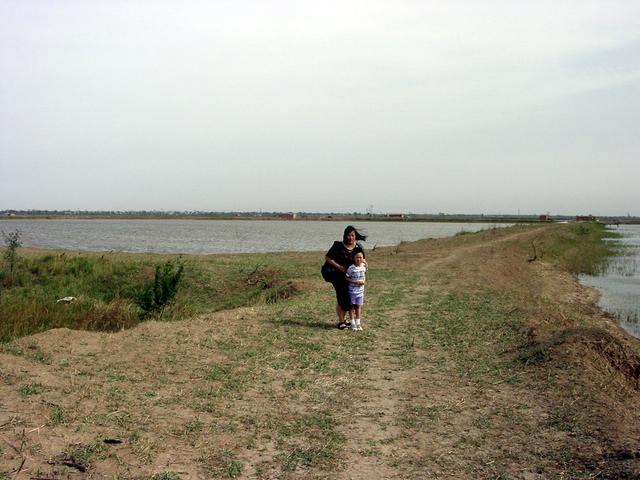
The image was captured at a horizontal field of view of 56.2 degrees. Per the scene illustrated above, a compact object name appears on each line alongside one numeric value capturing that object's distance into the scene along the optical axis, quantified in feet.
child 32.76
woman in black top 33.04
